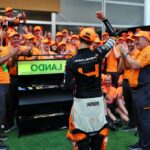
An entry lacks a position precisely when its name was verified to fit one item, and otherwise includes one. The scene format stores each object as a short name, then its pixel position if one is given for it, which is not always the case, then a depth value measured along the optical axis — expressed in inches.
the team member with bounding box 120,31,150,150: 185.6
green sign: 229.8
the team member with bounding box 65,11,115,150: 133.0
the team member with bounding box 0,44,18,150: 207.9
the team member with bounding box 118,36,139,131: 240.2
